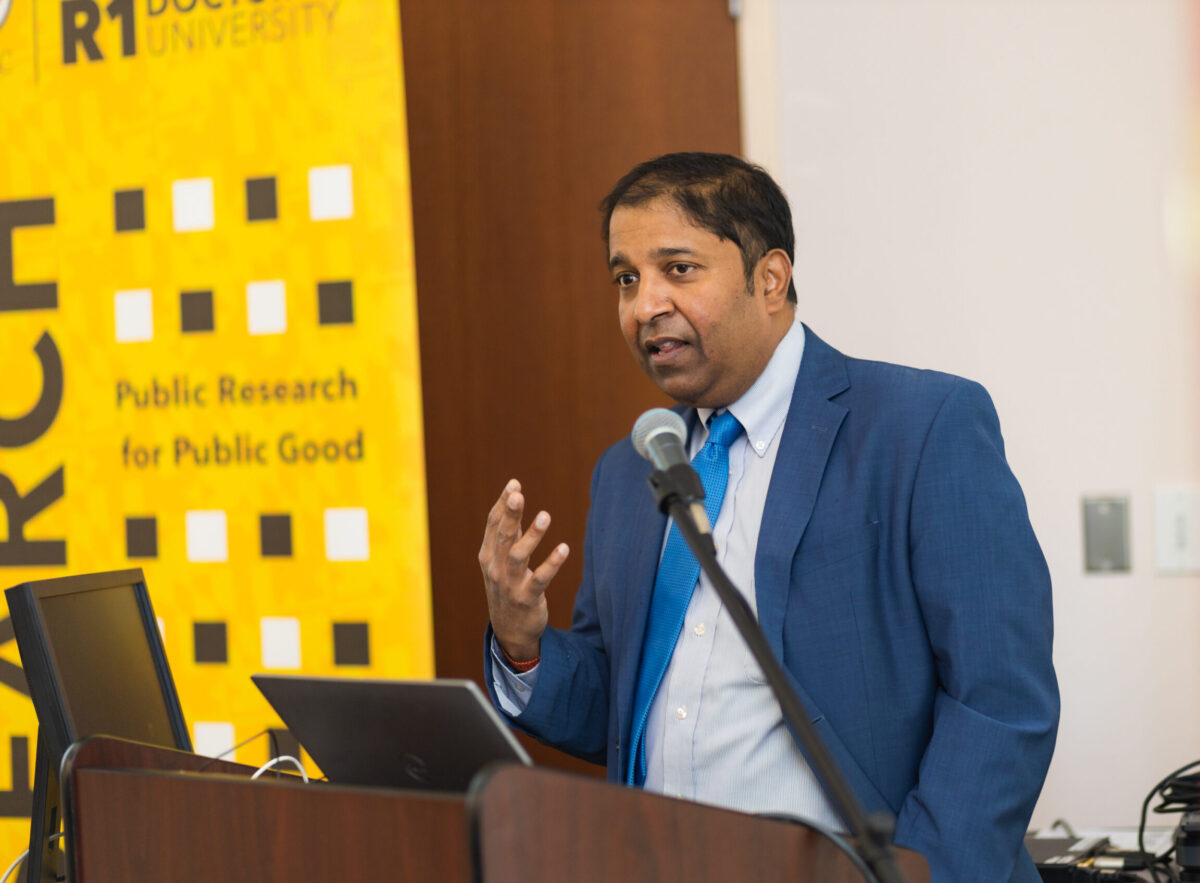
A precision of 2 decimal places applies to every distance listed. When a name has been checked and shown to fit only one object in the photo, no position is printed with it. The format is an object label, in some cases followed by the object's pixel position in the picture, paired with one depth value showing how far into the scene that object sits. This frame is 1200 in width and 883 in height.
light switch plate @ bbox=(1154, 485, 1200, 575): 5.57
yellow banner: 5.68
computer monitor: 4.87
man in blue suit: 4.97
